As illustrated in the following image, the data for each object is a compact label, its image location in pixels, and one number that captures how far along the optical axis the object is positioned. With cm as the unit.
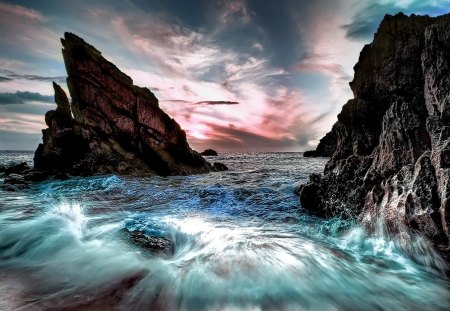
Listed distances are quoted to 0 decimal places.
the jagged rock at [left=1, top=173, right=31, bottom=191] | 1255
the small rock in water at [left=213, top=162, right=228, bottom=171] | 2682
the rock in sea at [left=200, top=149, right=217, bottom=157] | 9681
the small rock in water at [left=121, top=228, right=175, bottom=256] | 486
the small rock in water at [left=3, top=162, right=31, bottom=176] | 2050
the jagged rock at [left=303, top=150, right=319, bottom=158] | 7631
